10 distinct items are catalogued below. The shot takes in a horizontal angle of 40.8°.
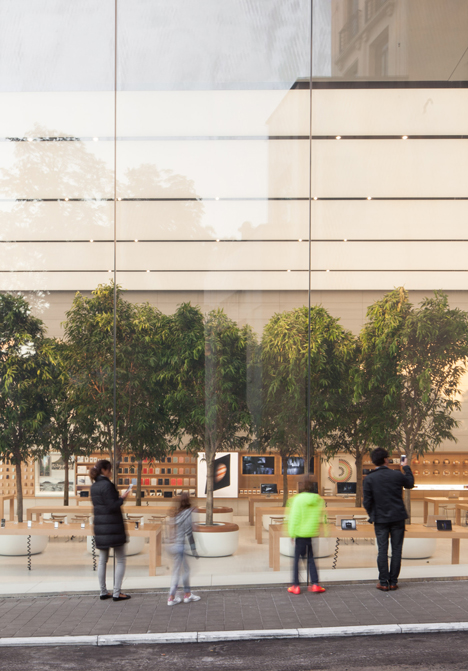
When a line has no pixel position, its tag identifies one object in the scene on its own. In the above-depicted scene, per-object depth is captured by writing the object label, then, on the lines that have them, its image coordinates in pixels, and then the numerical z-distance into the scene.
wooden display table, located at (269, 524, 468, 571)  9.28
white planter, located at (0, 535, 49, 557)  9.17
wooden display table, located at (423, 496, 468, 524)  10.10
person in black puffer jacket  7.55
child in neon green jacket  7.86
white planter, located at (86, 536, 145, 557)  9.09
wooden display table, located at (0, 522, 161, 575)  9.08
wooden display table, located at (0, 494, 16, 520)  9.36
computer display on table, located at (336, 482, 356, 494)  9.86
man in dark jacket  7.87
